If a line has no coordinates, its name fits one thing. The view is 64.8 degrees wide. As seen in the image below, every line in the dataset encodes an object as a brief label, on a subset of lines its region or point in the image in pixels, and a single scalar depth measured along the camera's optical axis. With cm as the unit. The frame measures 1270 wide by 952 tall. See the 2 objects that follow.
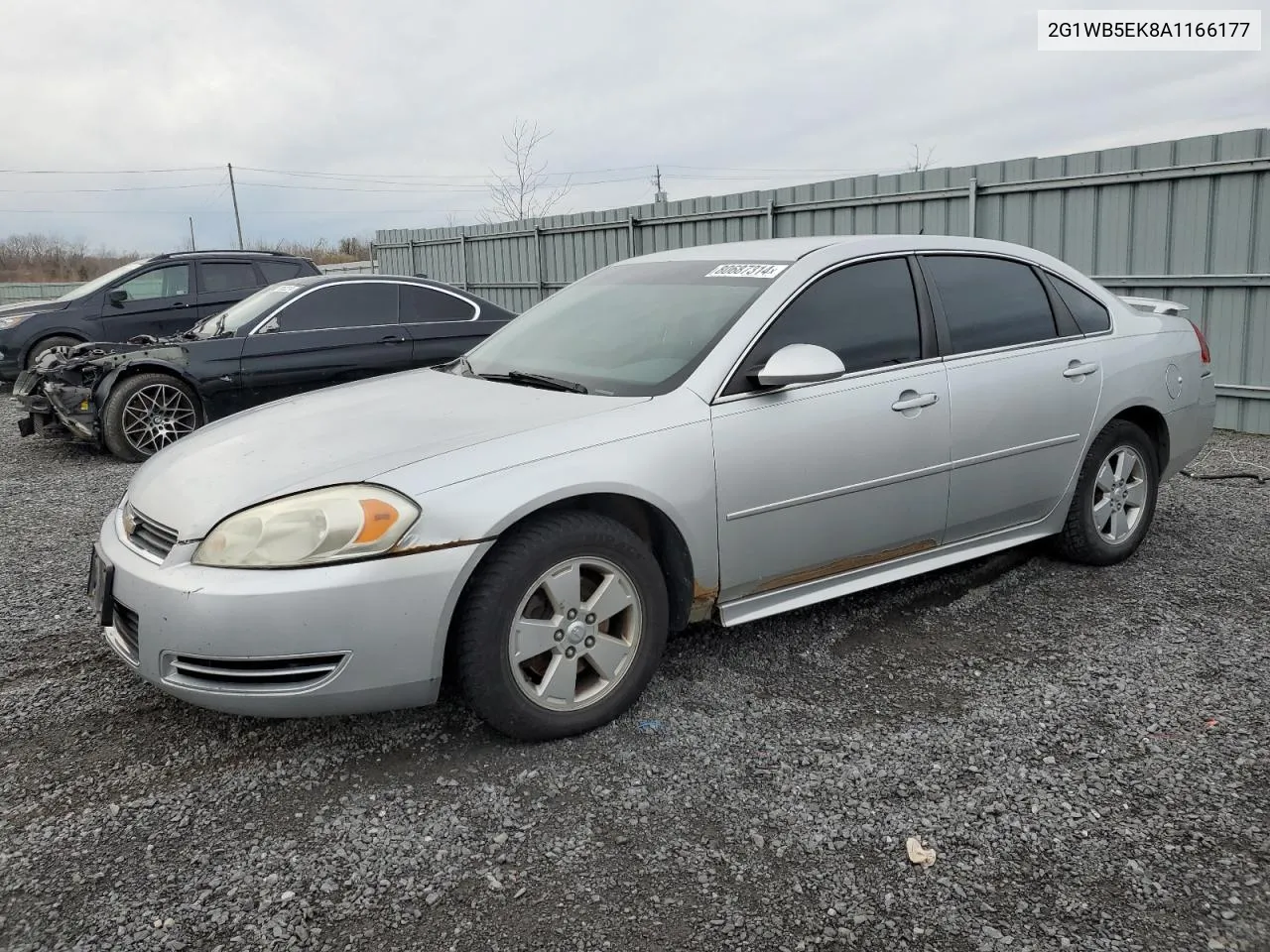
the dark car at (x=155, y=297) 1152
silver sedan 280
